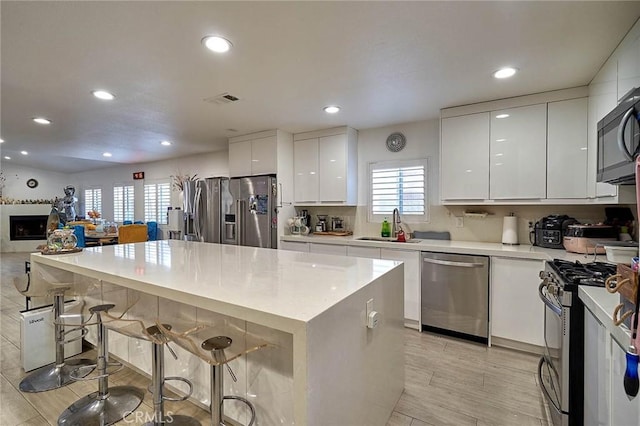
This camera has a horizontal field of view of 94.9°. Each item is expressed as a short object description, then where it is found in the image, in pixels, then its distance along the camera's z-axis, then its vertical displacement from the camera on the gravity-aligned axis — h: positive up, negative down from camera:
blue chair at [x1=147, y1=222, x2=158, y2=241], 6.01 -0.43
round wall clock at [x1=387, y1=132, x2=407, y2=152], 3.82 +0.88
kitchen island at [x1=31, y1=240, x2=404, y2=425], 1.05 -0.47
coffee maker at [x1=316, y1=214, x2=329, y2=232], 4.32 -0.24
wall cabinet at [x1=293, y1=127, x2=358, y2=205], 3.90 +0.58
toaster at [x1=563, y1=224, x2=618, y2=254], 2.34 -0.23
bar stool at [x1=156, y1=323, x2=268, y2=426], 1.25 -0.61
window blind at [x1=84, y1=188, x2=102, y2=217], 8.79 +0.31
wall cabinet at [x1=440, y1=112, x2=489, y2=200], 3.01 +0.54
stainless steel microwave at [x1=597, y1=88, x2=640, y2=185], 1.32 +0.34
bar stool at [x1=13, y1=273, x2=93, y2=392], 2.15 -1.01
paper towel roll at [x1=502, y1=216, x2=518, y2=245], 3.04 -0.23
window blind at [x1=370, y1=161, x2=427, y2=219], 3.73 +0.26
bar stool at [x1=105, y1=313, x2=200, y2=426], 1.55 -0.83
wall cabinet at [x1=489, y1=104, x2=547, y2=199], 2.75 +0.54
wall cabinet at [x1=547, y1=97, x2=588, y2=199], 2.58 +0.54
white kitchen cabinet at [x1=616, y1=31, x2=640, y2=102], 1.69 +0.88
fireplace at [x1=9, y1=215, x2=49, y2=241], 8.31 -0.52
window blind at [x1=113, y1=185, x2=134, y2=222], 7.72 +0.17
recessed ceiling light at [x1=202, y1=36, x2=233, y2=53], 1.87 +1.09
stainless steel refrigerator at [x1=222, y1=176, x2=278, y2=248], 4.07 -0.07
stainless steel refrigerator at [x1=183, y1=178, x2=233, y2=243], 4.55 +0.03
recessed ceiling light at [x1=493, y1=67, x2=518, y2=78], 2.28 +1.08
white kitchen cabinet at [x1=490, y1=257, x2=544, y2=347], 2.57 -0.84
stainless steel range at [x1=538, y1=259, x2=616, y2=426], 1.49 -0.70
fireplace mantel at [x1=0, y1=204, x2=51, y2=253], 8.19 -0.35
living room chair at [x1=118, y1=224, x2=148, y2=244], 4.88 -0.41
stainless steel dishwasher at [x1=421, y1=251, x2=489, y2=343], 2.79 -0.85
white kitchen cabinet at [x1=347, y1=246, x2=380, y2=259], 3.32 -0.50
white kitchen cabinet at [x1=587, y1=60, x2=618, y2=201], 2.06 +0.76
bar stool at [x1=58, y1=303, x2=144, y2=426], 1.79 -1.27
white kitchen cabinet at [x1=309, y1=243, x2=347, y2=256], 3.53 -0.49
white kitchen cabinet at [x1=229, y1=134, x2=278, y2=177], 4.10 +0.78
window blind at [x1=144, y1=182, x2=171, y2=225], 6.73 +0.19
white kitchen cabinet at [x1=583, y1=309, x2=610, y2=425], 1.19 -0.72
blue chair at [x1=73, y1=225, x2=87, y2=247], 4.55 -0.40
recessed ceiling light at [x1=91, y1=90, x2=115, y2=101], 2.74 +1.10
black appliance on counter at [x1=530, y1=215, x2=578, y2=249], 2.66 -0.20
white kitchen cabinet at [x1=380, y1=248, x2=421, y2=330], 3.12 -0.80
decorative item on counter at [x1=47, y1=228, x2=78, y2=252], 2.27 -0.25
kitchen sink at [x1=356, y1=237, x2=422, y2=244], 3.40 -0.38
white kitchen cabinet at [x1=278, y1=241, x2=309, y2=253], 3.84 -0.50
